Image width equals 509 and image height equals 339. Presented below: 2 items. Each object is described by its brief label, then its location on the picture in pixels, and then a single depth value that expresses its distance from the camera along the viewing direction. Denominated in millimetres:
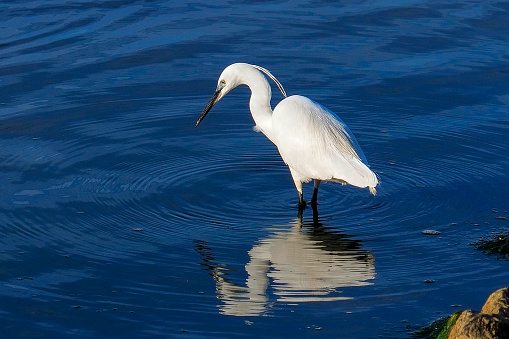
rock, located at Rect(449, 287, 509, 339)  8461
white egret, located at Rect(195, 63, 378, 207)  14578
